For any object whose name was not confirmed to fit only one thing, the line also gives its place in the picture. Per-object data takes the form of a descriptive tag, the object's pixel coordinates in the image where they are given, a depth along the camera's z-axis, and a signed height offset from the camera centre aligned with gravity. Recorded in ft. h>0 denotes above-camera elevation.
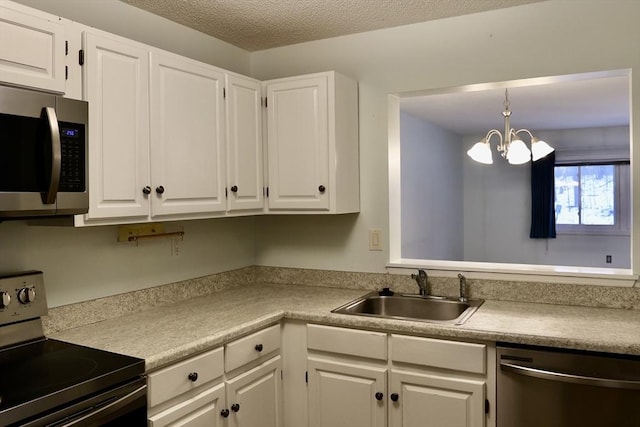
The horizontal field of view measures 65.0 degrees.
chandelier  10.52 +1.25
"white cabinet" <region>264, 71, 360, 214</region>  8.73 +1.21
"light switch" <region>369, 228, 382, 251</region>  9.39 -0.52
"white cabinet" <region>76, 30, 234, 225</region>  6.18 +1.10
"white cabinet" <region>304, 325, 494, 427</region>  6.64 -2.39
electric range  4.46 -1.60
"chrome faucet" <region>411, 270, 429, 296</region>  8.68 -1.21
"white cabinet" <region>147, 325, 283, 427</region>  5.82 -2.29
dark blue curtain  23.21 +0.49
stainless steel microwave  4.99 +0.62
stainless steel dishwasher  5.78 -2.15
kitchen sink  8.27 -1.63
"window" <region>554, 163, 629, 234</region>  21.90 +0.50
